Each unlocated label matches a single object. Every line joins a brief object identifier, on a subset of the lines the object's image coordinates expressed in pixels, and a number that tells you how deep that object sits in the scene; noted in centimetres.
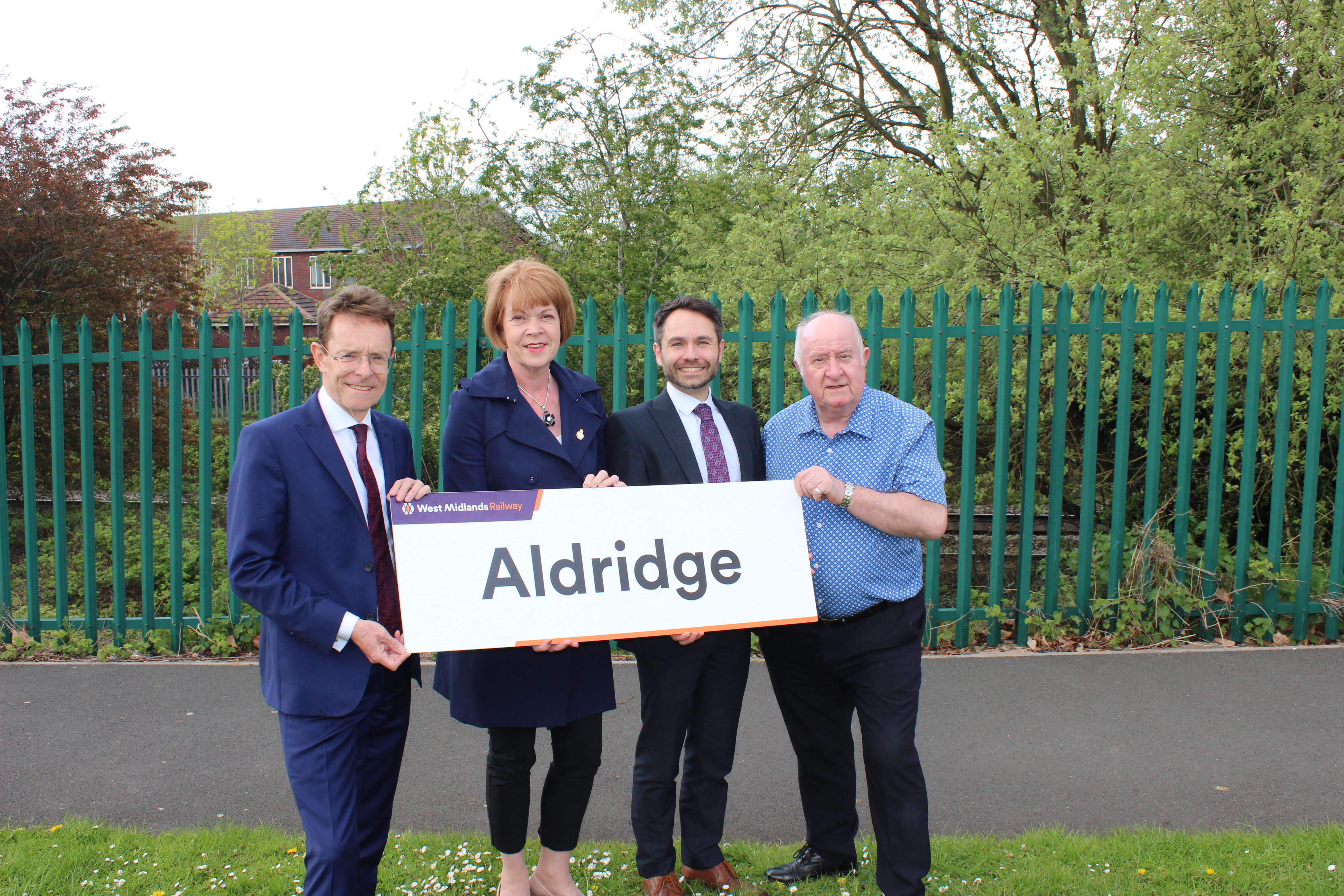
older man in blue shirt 264
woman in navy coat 262
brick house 1448
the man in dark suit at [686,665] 276
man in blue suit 224
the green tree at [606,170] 1213
